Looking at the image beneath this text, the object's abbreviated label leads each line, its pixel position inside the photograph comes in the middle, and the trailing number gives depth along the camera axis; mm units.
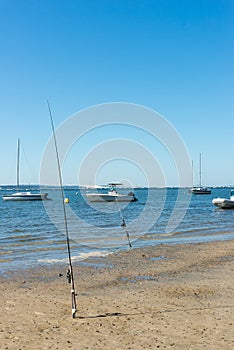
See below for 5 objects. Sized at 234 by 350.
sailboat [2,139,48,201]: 91375
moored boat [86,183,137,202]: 82250
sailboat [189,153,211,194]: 138125
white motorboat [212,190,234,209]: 57344
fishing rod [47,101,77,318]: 9226
